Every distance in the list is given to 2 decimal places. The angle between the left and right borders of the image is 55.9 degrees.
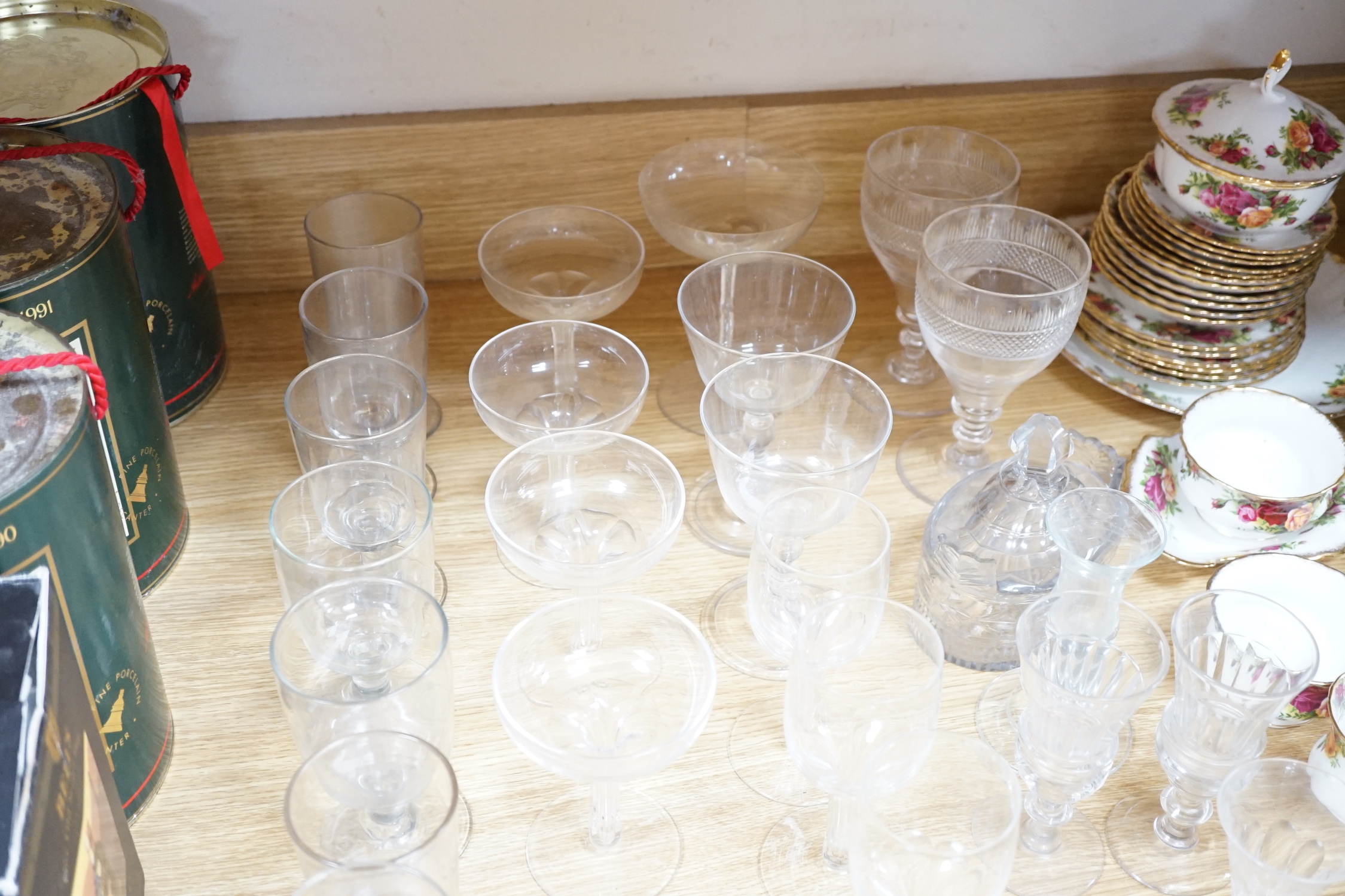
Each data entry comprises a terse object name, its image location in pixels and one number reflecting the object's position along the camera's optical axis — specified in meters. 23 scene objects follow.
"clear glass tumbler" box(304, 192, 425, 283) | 0.95
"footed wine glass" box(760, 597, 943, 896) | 0.69
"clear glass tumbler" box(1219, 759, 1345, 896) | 0.68
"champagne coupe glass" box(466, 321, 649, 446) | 0.91
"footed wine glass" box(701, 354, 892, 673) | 0.82
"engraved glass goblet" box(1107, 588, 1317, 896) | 0.71
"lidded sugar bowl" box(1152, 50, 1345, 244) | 0.96
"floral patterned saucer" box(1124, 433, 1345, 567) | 0.92
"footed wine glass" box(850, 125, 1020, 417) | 1.05
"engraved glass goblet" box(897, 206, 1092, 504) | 0.90
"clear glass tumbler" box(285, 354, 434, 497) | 0.84
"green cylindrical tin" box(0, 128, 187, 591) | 0.71
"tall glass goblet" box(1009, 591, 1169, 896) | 0.69
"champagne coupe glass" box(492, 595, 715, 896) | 0.72
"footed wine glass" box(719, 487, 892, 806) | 0.77
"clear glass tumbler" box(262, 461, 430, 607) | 0.78
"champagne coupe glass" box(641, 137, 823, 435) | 1.04
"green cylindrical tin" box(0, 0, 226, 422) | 0.83
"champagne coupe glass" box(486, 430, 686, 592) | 0.81
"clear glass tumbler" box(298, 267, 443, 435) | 0.90
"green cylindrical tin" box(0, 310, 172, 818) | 0.61
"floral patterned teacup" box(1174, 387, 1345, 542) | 0.90
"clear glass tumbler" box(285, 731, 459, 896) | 0.60
